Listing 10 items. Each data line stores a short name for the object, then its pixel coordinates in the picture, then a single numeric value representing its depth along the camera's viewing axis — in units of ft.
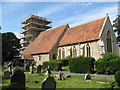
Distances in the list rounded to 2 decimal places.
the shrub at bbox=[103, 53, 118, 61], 57.79
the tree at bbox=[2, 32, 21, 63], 115.75
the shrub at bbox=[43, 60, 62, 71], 74.79
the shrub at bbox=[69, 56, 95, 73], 59.31
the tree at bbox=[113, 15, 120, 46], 144.58
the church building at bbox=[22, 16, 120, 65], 81.76
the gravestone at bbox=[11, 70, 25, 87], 27.11
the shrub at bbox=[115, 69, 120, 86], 32.01
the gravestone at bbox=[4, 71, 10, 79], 46.68
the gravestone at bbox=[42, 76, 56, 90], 25.05
